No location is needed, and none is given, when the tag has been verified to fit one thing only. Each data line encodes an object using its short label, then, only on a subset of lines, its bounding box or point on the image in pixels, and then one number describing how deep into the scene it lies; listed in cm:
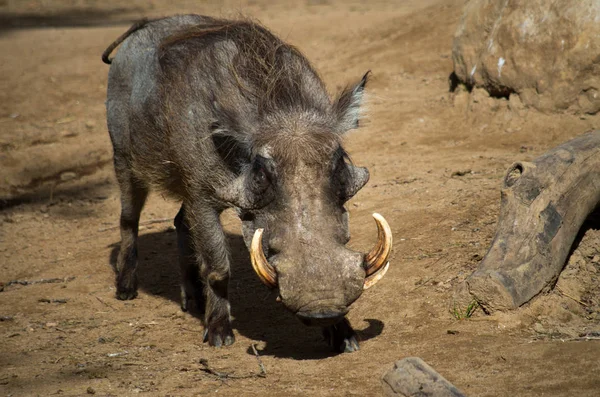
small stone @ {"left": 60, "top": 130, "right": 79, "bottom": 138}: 1786
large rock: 1263
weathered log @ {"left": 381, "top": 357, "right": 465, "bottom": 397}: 553
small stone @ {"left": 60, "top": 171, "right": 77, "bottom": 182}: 1584
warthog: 711
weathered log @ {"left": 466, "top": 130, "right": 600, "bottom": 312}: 769
